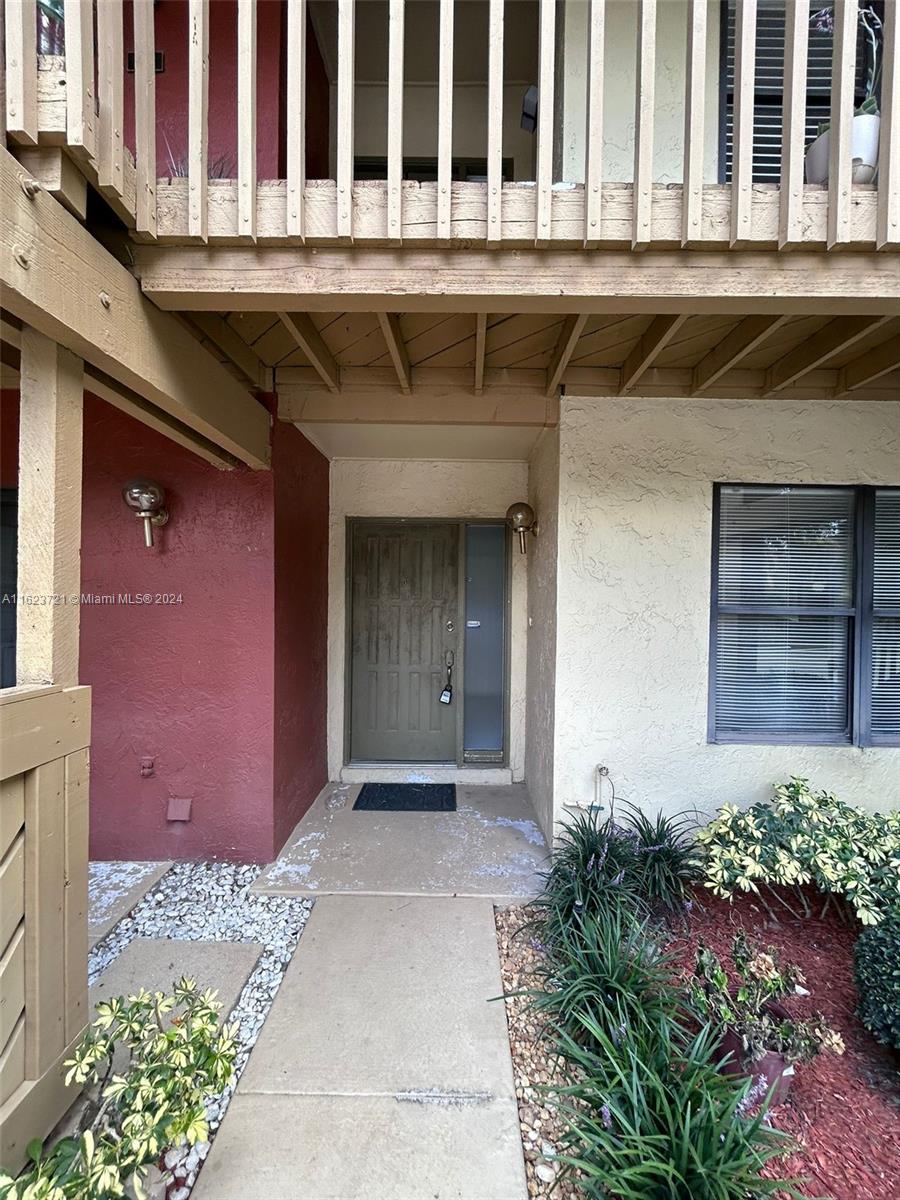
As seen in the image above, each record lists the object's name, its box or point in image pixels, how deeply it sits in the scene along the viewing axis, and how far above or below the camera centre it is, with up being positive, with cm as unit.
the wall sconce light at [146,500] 292 +49
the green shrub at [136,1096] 117 -129
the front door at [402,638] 443 -39
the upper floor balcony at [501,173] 165 +133
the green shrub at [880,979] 175 -132
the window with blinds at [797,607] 313 -5
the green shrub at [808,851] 228 -115
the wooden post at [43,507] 155 +24
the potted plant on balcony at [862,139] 182 +162
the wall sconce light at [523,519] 405 +58
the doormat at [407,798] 379 -155
